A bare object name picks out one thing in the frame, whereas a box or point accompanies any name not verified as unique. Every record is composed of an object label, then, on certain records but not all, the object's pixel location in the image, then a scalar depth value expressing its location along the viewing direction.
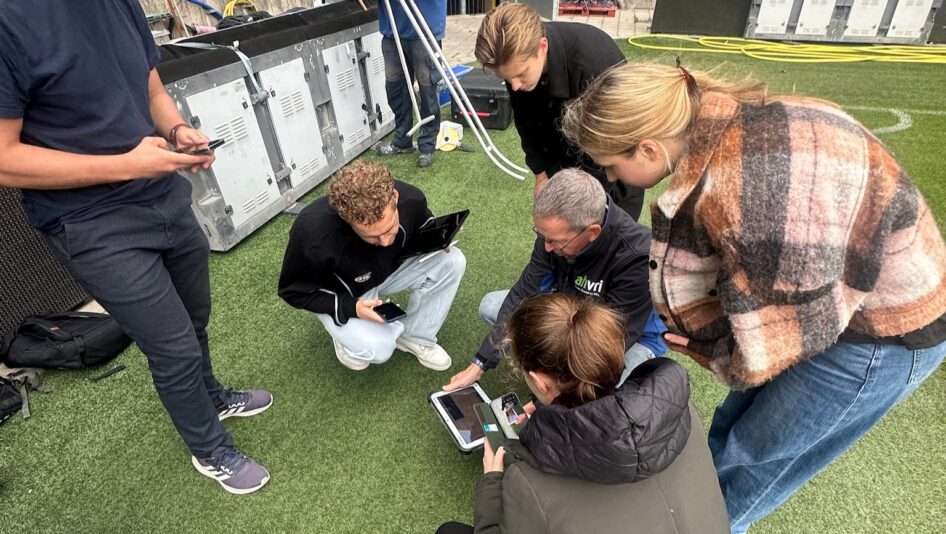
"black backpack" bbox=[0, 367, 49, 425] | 2.30
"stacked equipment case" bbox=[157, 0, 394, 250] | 3.12
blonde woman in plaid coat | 0.93
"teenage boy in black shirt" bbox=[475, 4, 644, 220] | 2.06
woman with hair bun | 1.06
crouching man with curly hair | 1.94
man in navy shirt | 1.23
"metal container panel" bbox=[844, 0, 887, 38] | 7.16
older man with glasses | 1.77
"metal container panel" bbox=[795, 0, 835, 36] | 7.32
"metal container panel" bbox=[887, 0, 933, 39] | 7.03
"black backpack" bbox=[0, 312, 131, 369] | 2.44
